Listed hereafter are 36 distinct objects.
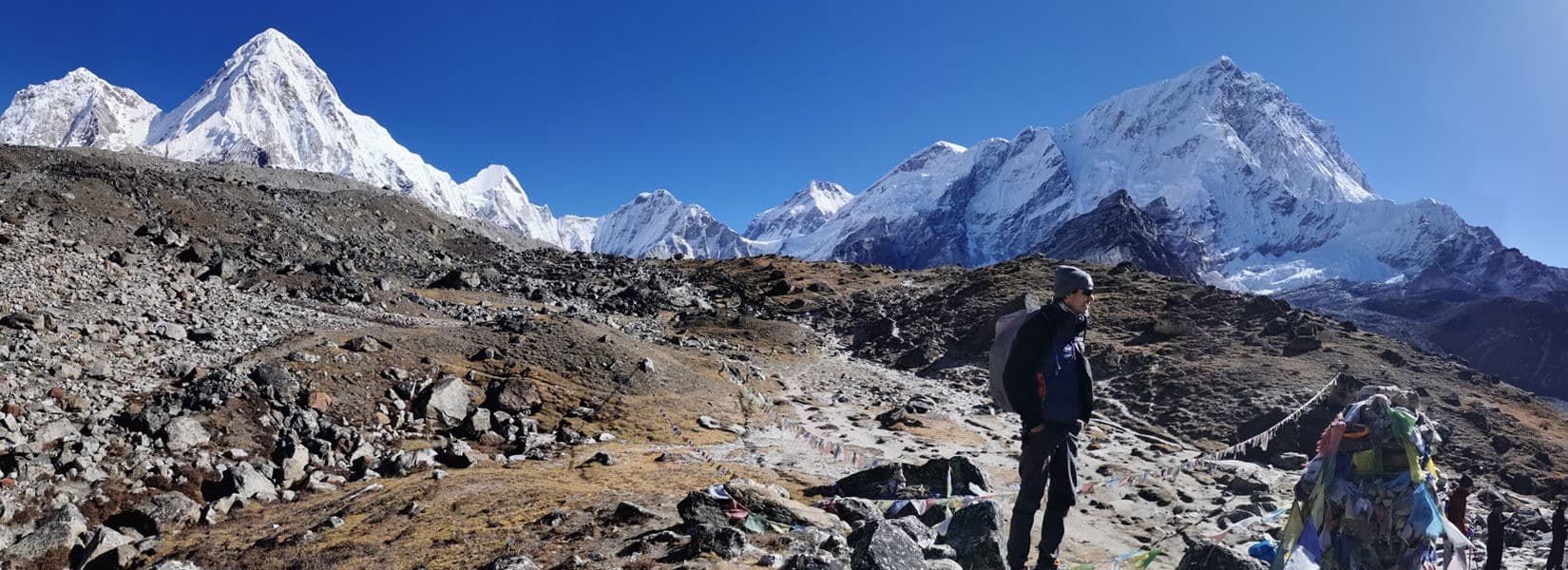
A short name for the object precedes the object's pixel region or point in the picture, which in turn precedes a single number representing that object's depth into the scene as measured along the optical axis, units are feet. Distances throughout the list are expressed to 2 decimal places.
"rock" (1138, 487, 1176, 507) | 36.86
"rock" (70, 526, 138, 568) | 23.17
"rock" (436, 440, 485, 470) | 36.68
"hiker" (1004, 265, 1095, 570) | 16.76
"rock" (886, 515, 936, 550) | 20.52
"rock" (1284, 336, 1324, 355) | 84.17
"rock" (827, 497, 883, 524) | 24.09
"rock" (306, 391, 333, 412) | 40.47
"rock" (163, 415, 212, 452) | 33.50
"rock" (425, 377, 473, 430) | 43.68
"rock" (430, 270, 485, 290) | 102.29
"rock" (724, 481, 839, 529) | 22.03
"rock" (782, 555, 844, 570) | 15.93
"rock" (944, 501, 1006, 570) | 19.39
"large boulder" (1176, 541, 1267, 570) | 19.72
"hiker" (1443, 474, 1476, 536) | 28.19
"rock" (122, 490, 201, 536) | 26.86
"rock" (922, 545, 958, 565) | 19.36
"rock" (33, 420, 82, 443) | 30.86
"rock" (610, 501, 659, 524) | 22.80
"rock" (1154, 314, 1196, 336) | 94.79
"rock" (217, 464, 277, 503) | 30.56
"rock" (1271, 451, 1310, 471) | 51.72
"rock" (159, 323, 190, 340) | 44.99
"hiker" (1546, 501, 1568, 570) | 33.83
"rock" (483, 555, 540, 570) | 18.21
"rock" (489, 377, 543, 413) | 47.47
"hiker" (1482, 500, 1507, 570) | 31.99
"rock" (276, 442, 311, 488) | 32.84
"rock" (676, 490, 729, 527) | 20.90
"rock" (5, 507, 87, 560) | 23.65
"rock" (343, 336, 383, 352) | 48.14
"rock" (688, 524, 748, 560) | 18.61
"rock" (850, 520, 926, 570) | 15.57
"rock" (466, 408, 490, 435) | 43.19
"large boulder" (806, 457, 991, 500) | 29.63
